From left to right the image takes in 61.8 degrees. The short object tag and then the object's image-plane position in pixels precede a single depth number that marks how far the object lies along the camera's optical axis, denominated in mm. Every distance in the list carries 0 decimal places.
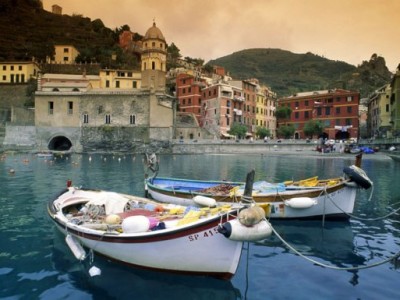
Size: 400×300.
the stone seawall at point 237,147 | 59562
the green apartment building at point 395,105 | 54719
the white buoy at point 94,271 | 7429
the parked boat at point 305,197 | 12117
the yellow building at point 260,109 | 79062
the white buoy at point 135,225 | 7290
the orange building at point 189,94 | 73438
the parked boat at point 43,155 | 46741
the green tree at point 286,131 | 71688
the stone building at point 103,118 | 64062
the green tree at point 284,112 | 75625
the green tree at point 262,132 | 71062
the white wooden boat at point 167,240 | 6742
